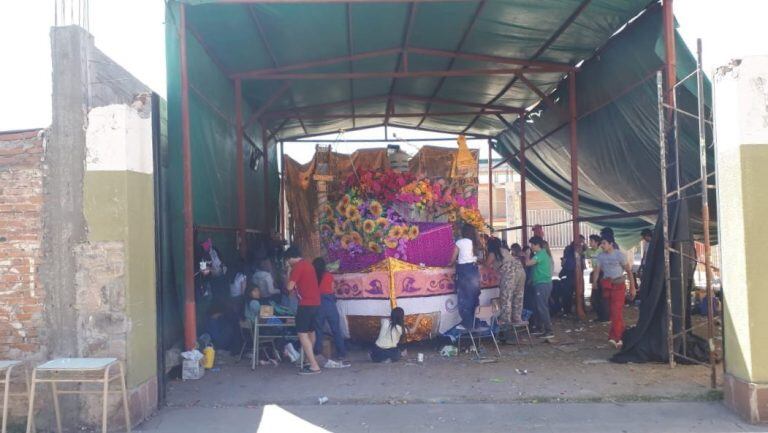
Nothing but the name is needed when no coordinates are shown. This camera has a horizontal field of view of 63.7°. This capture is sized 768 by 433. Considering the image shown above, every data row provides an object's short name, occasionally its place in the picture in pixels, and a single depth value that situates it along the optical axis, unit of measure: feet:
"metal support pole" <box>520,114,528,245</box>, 46.86
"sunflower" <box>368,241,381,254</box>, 28.09
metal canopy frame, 24.48
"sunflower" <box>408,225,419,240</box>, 28.45
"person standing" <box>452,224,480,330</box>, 27.35
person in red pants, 28.09
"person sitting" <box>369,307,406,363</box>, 25.89
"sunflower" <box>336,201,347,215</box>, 29.27
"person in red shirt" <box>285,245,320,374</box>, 24.30
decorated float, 27.40
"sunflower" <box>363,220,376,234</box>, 28.25
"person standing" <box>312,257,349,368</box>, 25.76
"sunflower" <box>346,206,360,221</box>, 28.86
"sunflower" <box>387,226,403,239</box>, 28.04
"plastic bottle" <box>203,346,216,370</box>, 25.06
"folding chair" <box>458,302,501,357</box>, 27.40
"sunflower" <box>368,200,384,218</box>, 28.89
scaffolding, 19.95
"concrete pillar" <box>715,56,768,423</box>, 17.26
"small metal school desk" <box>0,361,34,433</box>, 16.05
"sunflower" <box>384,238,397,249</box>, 27.89
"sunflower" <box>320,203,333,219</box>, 30.06
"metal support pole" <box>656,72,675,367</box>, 21.88
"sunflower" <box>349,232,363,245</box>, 28.53
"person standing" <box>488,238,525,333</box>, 28.71
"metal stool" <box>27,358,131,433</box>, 15.81
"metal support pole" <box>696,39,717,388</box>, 19.45
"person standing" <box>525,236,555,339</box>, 30.58
